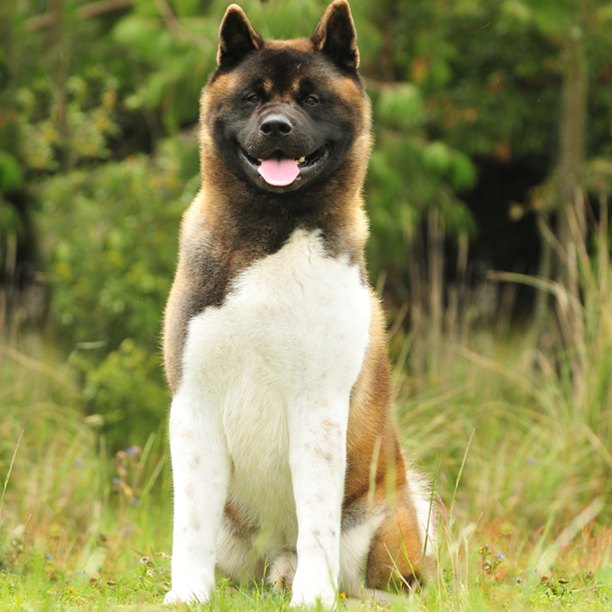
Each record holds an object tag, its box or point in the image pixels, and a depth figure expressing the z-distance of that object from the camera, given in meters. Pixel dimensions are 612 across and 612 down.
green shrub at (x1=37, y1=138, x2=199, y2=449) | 12.64
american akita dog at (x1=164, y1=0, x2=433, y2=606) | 5.45
